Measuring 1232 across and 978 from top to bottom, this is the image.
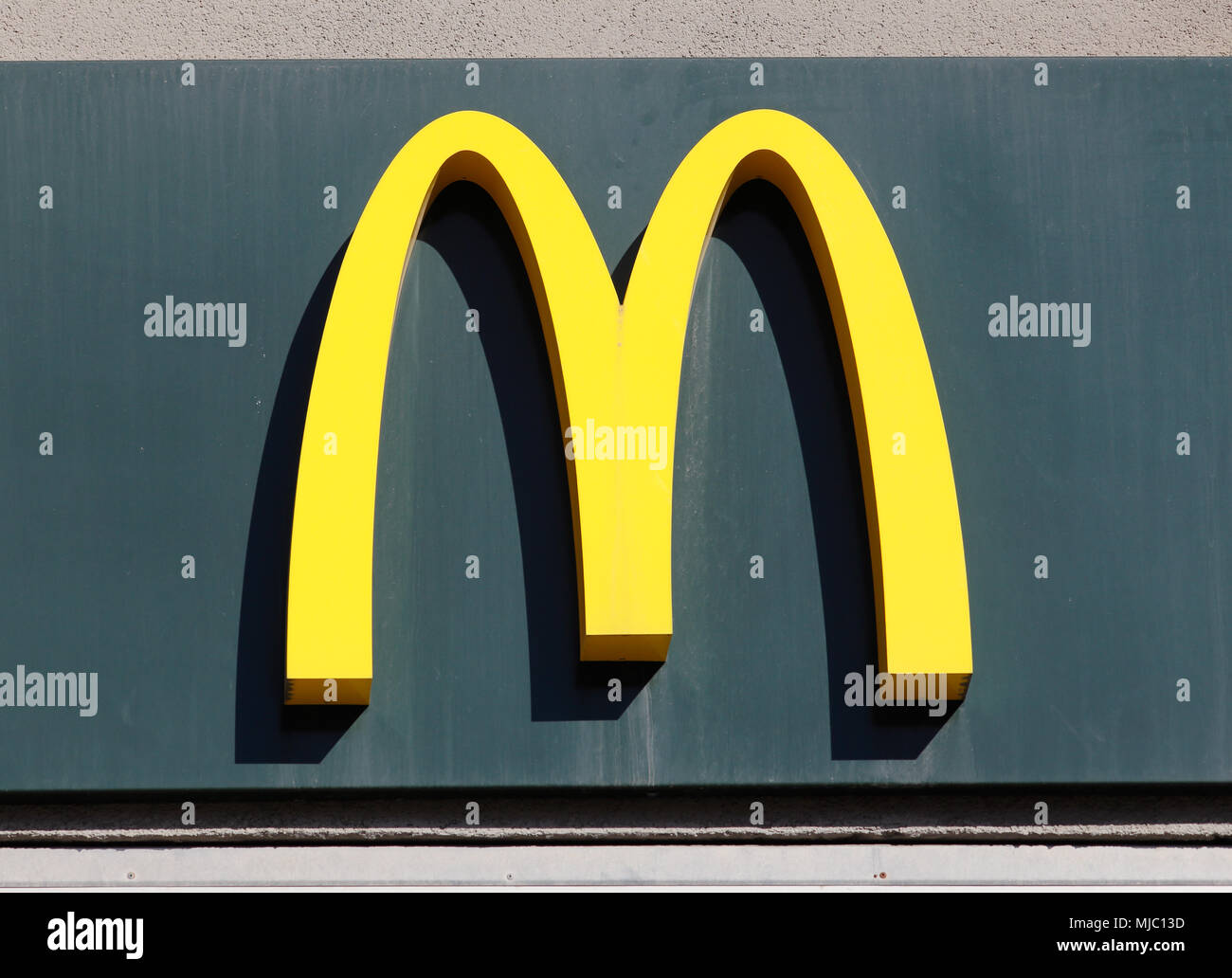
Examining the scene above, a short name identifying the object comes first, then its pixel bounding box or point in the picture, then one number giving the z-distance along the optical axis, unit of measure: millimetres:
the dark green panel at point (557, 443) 10594
